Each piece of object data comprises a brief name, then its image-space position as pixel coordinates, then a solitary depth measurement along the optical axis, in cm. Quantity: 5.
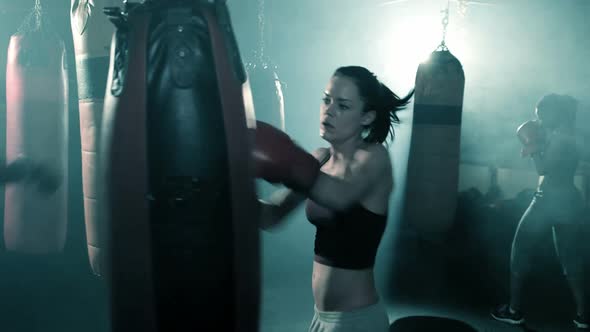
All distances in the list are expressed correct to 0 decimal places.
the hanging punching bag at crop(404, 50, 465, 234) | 293
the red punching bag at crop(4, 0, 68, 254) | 243
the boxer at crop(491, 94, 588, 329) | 343
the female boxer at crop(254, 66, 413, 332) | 159
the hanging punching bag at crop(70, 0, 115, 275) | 204
